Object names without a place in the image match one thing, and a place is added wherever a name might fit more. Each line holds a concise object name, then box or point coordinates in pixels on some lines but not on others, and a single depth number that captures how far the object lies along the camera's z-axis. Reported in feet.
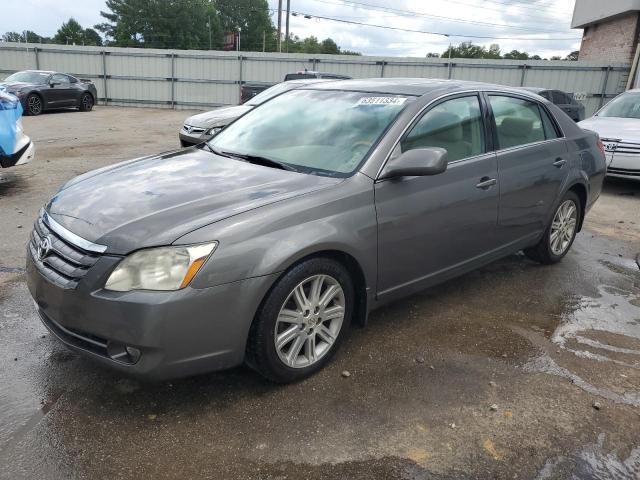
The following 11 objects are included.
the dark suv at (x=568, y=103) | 42.34
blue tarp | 22.66
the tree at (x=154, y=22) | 241.55
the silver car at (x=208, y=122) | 30.83
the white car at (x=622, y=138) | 26.43
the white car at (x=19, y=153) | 23.03
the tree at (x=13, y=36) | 384.68
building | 66.26
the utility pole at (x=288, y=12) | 145.31
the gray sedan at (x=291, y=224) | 8.17
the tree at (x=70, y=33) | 304.09
